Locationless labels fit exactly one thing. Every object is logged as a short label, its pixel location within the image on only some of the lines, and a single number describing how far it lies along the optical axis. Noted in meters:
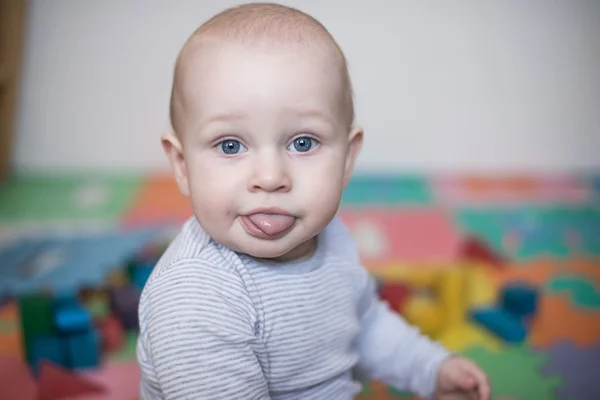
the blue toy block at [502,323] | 1.07
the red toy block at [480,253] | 1.35
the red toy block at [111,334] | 1.03
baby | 0.53
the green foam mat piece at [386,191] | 1.71
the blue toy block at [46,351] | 0.95
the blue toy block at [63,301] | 0.99
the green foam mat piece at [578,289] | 1.20
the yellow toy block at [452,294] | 1.10
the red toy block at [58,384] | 0.87
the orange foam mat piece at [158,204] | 1.58
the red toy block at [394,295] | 1.04
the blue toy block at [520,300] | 1.13
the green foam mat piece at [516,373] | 0.93
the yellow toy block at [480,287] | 1.20
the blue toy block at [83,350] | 0.95
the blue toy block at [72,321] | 0.94
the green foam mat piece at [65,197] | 1.60
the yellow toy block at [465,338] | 1.05
